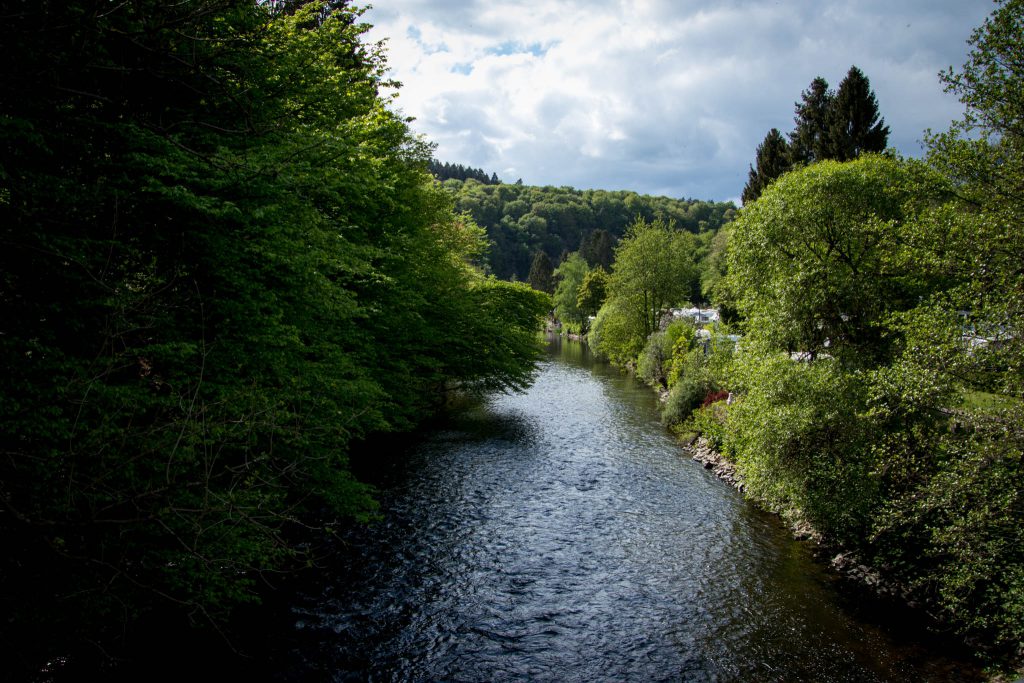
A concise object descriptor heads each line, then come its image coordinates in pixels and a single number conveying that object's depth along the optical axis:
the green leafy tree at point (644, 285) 50.00
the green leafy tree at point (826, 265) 17.44
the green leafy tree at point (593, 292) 78.75
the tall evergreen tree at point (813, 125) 43.47
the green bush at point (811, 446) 14.79
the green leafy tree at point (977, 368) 10.70
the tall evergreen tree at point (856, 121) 40.88
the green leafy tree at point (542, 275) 112.00
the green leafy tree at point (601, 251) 112.51
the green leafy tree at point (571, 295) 85.00
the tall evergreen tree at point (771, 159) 47.22
